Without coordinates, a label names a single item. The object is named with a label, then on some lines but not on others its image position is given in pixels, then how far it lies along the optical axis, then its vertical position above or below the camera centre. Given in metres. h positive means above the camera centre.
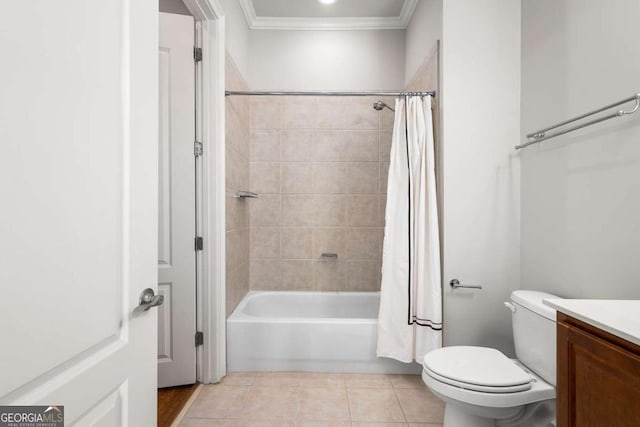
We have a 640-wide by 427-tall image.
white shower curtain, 2.01 -0.20
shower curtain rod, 2.10 +0.80
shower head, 2.18 +0.72
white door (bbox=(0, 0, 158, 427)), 0.54 +0.02
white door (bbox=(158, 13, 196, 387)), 1.97 +0.02
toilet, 1.34 -0.68
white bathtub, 2.22 -0.89
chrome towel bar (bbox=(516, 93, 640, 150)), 1.19 +0.40
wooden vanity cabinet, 0.73 -0.40
